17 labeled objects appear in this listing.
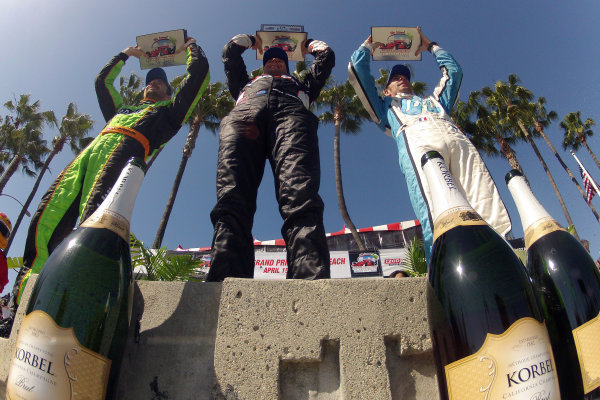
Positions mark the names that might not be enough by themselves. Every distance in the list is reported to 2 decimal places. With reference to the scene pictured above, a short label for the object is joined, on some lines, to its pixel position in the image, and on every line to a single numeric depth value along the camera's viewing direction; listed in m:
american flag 10.31
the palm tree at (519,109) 16.88
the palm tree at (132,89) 16.23
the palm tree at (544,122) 17.53
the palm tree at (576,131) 19.27
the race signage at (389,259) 13.52
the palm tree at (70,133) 16.70
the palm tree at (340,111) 15.86
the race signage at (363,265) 13.42
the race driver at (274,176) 1.71
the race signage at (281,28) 3.45
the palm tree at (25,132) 16.95
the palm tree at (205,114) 15.01
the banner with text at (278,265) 13.22
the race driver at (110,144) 2.16
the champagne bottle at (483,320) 0.84
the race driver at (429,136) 2.00
